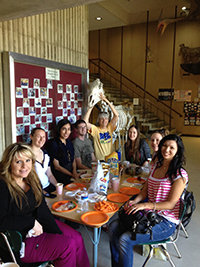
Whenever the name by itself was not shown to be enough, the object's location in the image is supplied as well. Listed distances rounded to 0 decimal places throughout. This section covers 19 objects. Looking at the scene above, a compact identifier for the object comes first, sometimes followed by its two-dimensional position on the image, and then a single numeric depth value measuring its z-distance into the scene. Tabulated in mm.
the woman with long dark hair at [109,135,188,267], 1974
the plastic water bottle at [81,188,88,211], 2068
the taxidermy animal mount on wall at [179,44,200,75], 9391
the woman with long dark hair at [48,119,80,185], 3303
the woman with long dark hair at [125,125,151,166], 3398
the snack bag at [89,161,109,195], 2295
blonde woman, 1691
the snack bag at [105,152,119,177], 2658
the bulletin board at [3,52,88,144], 2945
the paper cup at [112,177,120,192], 2443
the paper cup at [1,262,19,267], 1394
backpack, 2100
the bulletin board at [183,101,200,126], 10578
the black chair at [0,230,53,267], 1559
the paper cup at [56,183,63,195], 2309
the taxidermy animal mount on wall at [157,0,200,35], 7504
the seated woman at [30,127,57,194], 2715
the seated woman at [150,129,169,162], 3042
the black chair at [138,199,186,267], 1995
